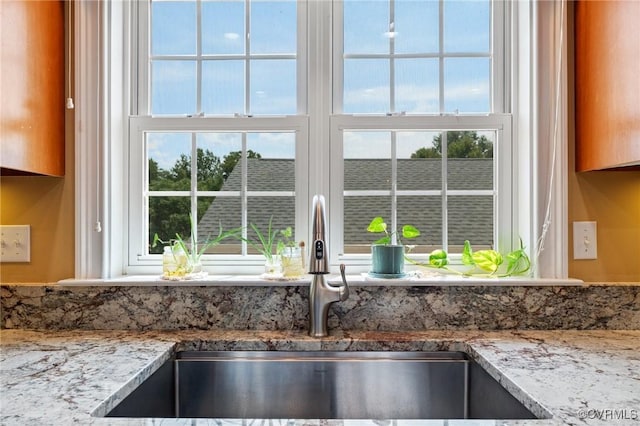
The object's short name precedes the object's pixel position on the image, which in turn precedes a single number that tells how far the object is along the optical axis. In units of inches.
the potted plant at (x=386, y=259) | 57.1
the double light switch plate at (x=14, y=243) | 57.2
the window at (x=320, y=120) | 62.7
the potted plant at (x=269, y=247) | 58.8
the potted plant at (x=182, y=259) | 57.9
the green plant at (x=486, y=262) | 58.0
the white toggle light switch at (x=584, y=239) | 56.6
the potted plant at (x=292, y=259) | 57.1
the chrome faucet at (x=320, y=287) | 51.4
